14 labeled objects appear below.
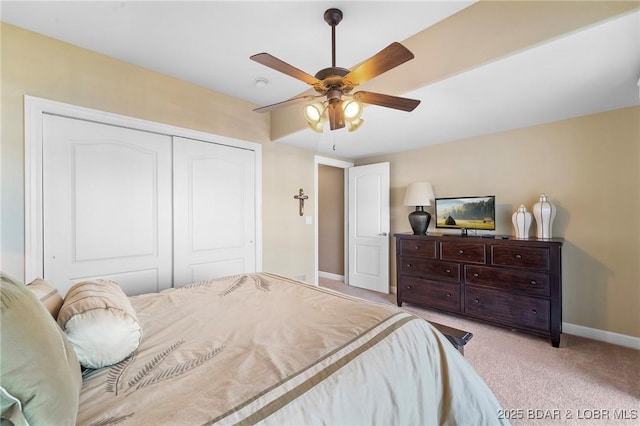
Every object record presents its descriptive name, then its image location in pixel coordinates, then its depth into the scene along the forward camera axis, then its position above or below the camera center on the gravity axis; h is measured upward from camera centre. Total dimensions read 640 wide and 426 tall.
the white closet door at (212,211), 2.82 +0.03
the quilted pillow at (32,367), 0.58 -0.36
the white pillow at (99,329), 0.96 -0.42
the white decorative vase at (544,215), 2.75 -0.03
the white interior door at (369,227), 4.18 -0.21
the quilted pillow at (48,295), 1.12 -0.35
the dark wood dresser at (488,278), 2.53 -0.70
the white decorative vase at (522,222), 2.83 -0.10
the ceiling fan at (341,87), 1.50 +0.81
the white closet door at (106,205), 2.16 +0.08
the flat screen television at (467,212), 3.12 +0.01
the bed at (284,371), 0.77 -0.54
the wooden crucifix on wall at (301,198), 3.85 +0.22
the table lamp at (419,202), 3.50 +0.14
